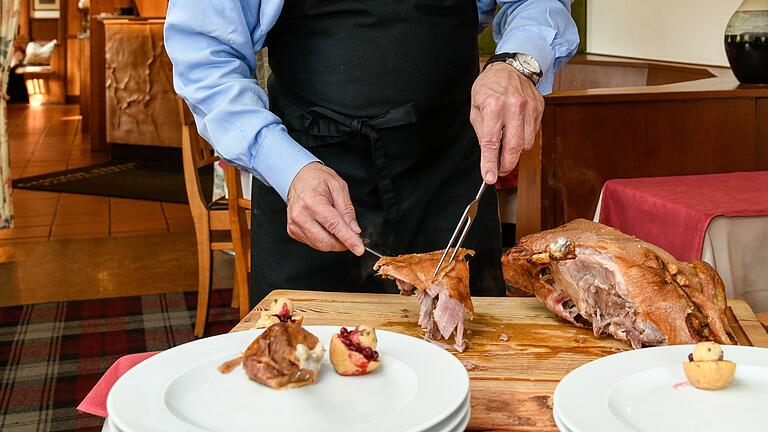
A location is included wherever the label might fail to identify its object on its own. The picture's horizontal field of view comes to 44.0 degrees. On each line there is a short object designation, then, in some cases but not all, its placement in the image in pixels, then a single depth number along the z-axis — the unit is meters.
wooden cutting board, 1.03
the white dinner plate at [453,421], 0.85
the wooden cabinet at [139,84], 8.29
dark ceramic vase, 3.35
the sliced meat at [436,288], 1.23
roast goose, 1.22
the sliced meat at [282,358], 0.96
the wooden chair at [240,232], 3.78
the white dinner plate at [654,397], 0.86
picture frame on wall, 15.12
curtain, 5.05
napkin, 1.10
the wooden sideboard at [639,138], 3.37
